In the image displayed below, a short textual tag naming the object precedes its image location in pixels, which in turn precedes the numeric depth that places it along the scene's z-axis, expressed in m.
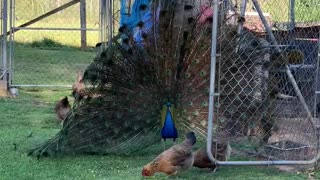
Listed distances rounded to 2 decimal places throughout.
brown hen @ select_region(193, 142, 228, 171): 7.01
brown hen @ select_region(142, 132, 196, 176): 6.89
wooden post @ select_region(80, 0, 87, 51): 17.91
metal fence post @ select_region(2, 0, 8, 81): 12.70
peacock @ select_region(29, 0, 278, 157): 7.88
